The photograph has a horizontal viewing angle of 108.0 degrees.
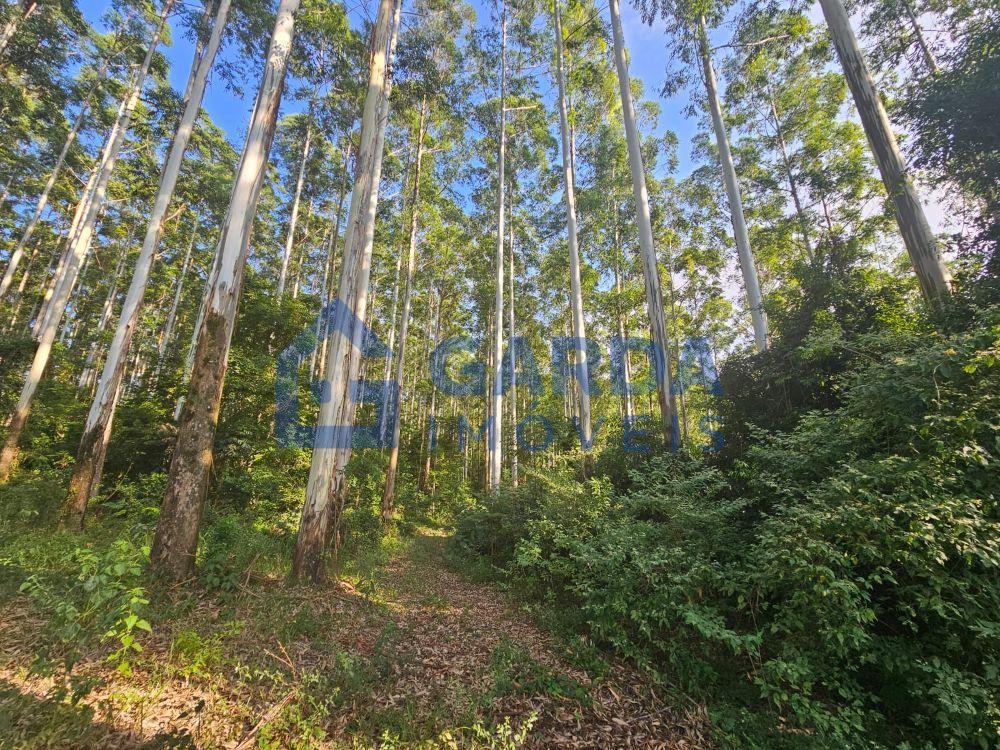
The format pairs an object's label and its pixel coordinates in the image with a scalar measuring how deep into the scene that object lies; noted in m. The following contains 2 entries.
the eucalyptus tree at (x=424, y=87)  9.05
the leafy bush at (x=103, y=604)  2.53
